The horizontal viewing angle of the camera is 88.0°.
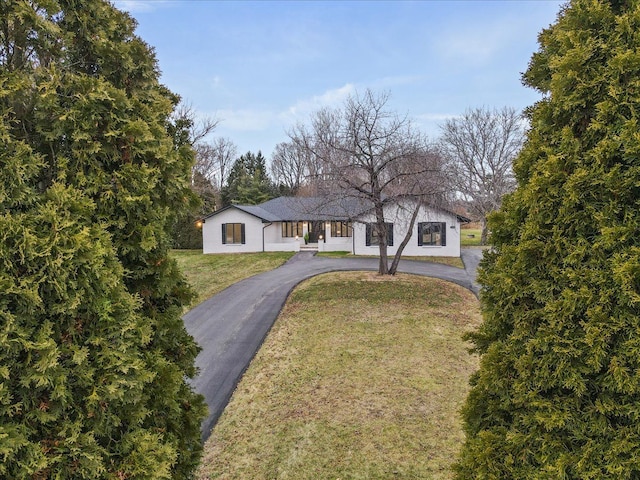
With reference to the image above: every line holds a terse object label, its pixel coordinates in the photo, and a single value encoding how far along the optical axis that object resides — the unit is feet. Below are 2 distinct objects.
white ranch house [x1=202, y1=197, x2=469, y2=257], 70.85
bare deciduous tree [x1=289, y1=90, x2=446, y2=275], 42.24
